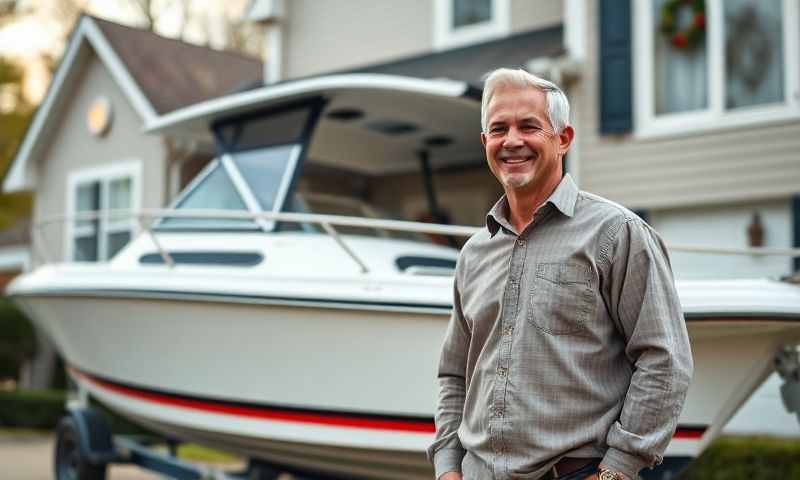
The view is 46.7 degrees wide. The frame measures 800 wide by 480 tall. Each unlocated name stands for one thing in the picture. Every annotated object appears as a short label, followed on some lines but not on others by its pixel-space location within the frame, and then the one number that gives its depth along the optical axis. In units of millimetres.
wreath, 7113
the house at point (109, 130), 12086
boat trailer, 5715
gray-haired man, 2014
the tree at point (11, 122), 18516
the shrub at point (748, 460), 6348
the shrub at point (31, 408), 12711
